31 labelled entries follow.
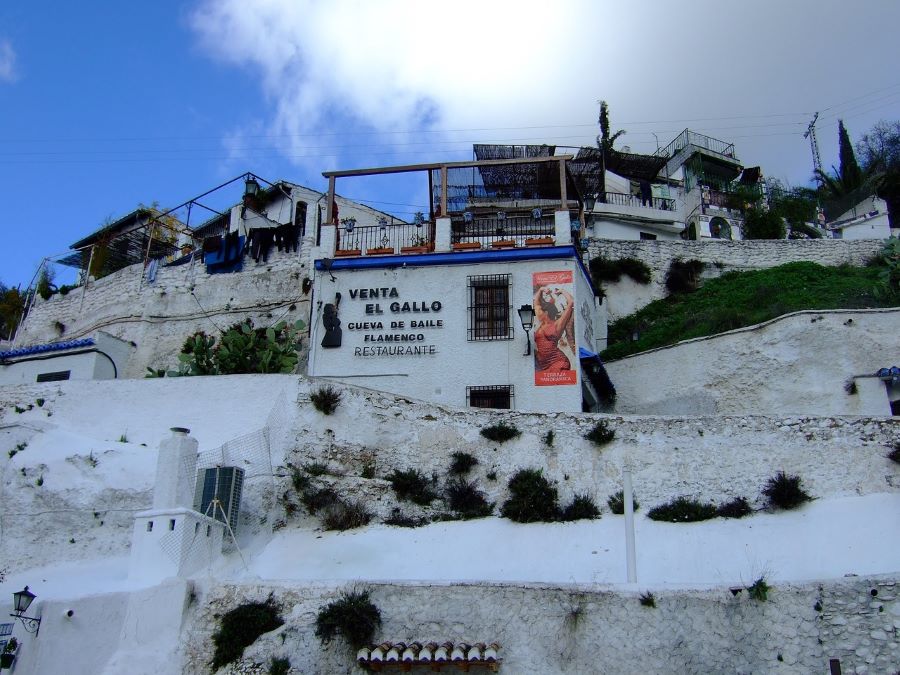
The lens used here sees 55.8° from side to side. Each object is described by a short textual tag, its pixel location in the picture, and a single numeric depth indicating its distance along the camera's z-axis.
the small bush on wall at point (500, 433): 16.12
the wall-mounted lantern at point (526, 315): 17.44
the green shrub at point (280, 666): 11.86
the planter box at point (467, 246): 20.45
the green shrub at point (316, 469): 15.87
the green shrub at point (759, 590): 11.27
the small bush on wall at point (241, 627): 12.11
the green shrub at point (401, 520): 15.03
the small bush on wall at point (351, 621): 11.98
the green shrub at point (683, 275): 29.16
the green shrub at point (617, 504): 14.82
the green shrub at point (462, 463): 15.84
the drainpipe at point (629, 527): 12.15
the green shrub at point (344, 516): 15.01
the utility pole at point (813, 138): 48.69
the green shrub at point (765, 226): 34.25
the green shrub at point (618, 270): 28.59
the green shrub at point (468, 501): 15.23
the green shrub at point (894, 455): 14.51
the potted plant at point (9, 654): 12.29
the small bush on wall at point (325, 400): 16.60
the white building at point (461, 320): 18.81
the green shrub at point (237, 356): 19.23
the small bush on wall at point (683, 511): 14.36
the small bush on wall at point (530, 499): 14.82
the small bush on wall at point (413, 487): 15.51
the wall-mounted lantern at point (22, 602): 12.07
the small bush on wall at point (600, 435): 15.80
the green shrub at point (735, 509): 14.31
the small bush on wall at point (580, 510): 14.73
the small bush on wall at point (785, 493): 14.27
